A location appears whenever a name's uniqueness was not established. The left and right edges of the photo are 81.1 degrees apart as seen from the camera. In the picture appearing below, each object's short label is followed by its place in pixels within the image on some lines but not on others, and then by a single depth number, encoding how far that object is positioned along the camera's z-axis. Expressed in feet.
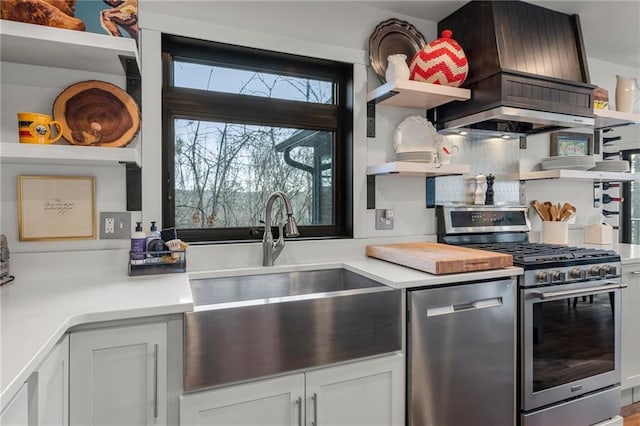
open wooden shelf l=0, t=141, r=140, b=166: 4.17
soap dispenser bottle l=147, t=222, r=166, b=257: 5.32
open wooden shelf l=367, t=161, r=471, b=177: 6.42
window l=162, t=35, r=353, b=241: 6.23
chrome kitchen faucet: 6.08
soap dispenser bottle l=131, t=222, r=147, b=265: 5.25
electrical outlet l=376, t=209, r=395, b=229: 7.31
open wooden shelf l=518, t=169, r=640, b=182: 8.04
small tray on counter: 5.25
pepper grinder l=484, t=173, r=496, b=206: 8.04
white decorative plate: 7.34
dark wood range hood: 6.57
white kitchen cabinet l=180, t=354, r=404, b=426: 4.11
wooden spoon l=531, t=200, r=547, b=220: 8.69
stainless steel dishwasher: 5.10
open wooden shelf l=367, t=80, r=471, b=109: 6.33
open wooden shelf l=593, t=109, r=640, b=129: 7.86
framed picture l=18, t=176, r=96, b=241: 5.08
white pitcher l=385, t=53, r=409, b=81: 6.42
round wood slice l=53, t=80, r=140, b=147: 5.14
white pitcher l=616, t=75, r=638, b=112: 8.42
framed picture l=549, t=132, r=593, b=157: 9.20
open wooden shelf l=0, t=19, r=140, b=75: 4.16
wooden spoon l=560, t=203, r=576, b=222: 8.51
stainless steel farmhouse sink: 4.01
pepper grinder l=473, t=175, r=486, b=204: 7.97
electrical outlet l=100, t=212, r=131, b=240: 5.49
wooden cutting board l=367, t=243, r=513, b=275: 5.42
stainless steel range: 5.82
